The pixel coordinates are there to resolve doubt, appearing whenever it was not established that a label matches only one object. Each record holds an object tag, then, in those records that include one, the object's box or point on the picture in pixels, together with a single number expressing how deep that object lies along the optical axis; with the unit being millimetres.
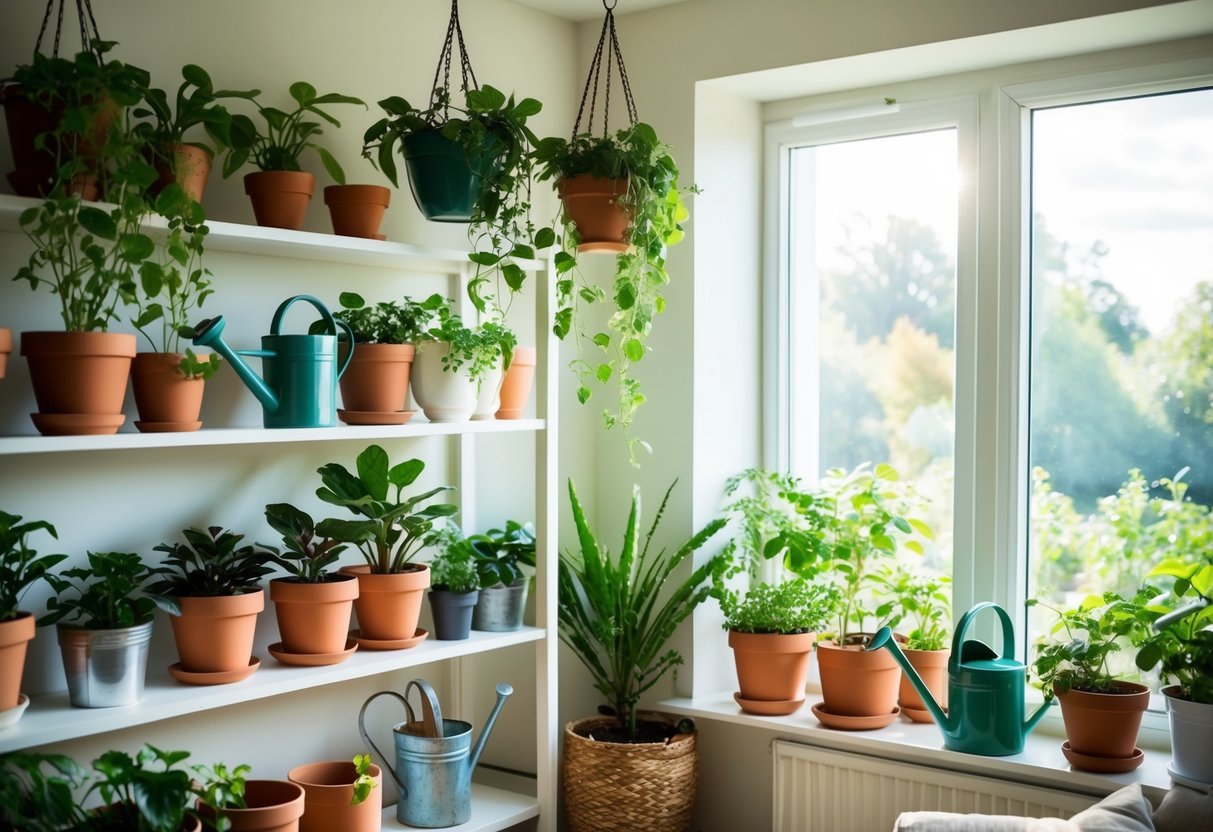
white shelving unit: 1933
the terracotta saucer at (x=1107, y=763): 2521
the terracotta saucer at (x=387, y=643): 2473
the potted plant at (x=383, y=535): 2426
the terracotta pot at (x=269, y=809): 2078
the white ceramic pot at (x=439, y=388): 2463
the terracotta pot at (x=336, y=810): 2316
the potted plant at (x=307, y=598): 2307
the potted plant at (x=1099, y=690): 2518
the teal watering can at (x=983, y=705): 2619
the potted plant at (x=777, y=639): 2941
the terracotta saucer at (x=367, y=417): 2408
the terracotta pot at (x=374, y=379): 2398
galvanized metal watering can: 2520
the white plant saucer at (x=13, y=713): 1848
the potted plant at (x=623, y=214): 2570
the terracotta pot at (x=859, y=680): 2840
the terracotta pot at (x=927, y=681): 2898
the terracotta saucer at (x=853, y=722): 2842
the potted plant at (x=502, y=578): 2695
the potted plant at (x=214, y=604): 2141
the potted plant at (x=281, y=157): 2295
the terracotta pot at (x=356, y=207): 2455
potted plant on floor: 2807
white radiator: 2592
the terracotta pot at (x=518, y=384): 2674
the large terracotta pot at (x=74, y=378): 1905
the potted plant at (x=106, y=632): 1985
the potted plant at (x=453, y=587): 2588
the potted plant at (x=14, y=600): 1838
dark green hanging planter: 2408
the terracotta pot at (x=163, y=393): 2049
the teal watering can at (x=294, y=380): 2209
